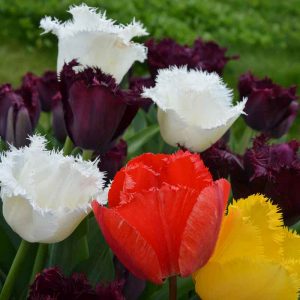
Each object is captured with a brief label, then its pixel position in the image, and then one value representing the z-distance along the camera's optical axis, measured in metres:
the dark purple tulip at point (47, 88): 1.31
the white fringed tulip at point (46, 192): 0.63
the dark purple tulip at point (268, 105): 1.23
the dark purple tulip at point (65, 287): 0.61
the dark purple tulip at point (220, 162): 0.84
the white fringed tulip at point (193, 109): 0.87
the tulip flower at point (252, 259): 0.59
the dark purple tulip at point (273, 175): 0.75
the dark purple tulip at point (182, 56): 1.19
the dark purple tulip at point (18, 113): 0.96
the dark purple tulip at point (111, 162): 0.92
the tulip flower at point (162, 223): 0.59
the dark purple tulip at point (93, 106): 0.77
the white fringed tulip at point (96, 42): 0.86
